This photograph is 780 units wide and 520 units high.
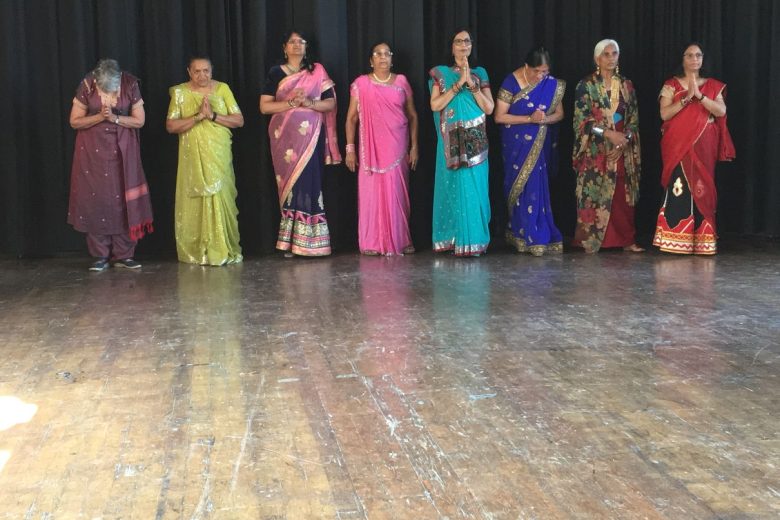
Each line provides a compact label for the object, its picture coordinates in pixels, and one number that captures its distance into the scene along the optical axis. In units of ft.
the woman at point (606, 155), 19.58
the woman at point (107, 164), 18.33
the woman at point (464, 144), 19.34
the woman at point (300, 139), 19.42
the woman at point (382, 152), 19.63
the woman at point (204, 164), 19.02
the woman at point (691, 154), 19.08
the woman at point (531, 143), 19.74
